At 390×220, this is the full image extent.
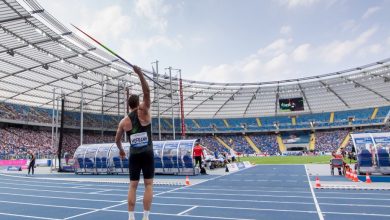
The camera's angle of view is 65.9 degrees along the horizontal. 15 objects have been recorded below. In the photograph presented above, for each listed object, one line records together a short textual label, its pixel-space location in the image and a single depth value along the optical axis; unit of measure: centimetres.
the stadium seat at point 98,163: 2140
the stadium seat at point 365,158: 1521
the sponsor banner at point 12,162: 3467
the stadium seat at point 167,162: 1888
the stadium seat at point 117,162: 2053
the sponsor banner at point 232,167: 2166
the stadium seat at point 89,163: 2175
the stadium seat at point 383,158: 1492
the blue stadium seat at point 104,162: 2117
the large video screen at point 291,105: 6481
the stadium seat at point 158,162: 1925
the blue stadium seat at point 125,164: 2020
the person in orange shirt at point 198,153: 1856
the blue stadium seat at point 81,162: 2222
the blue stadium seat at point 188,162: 1838
